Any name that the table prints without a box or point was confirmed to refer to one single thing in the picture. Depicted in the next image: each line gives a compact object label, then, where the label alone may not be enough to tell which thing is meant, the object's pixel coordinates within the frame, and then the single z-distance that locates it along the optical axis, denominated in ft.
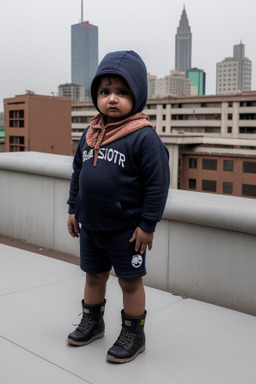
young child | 7.37
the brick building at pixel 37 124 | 262.06
